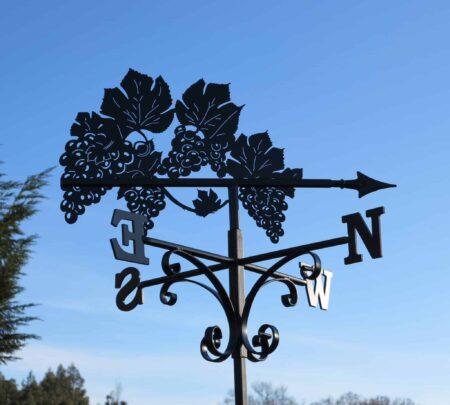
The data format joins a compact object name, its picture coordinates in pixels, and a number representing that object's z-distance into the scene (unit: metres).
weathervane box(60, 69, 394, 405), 4.17
